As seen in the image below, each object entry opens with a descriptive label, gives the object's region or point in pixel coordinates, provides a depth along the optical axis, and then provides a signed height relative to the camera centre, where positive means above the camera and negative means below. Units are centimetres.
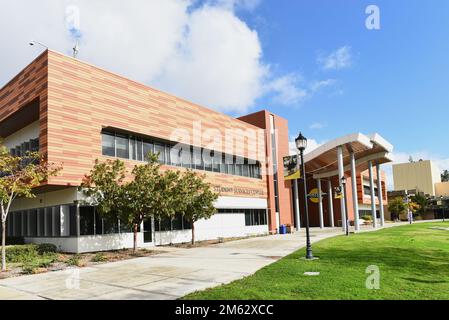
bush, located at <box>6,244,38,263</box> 1920 -205
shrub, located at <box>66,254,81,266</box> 1689 -223
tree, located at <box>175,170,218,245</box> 2506 +26
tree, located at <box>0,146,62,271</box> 1630 +150
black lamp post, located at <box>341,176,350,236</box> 3314 +123
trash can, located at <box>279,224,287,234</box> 3872 -278
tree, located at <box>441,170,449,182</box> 16475 +716
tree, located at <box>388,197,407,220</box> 7231 -201
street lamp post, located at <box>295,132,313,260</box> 1645 +233
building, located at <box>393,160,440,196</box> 11138 +504
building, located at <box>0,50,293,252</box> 2153 +429
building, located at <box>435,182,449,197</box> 10938 +116
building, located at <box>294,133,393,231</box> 3724 +331
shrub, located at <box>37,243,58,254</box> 2123 -199
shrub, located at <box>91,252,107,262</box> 1806 -226
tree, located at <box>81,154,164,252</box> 2041 +71
